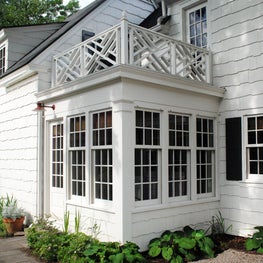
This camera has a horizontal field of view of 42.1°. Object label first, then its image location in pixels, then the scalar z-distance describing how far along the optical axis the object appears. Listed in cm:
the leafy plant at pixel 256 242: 660
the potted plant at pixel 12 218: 870
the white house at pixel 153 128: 667
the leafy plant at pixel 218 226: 802
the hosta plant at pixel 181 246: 610
